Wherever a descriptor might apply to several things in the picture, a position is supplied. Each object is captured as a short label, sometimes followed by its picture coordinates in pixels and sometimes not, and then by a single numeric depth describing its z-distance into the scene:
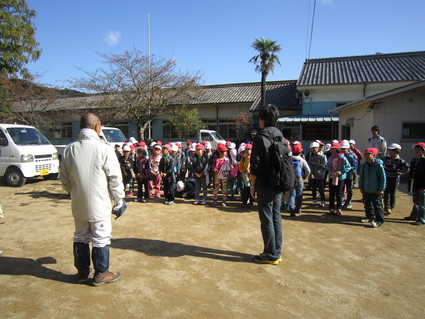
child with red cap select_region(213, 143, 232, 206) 6.91
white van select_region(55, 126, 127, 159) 12.16
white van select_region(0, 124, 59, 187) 9.03
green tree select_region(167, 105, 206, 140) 19.23
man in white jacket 2.89
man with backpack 3.38
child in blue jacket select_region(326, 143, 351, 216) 5.92
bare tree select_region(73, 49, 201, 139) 16.06
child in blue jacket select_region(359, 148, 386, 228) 5.22
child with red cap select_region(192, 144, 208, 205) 6.89
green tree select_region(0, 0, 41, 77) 14.09
